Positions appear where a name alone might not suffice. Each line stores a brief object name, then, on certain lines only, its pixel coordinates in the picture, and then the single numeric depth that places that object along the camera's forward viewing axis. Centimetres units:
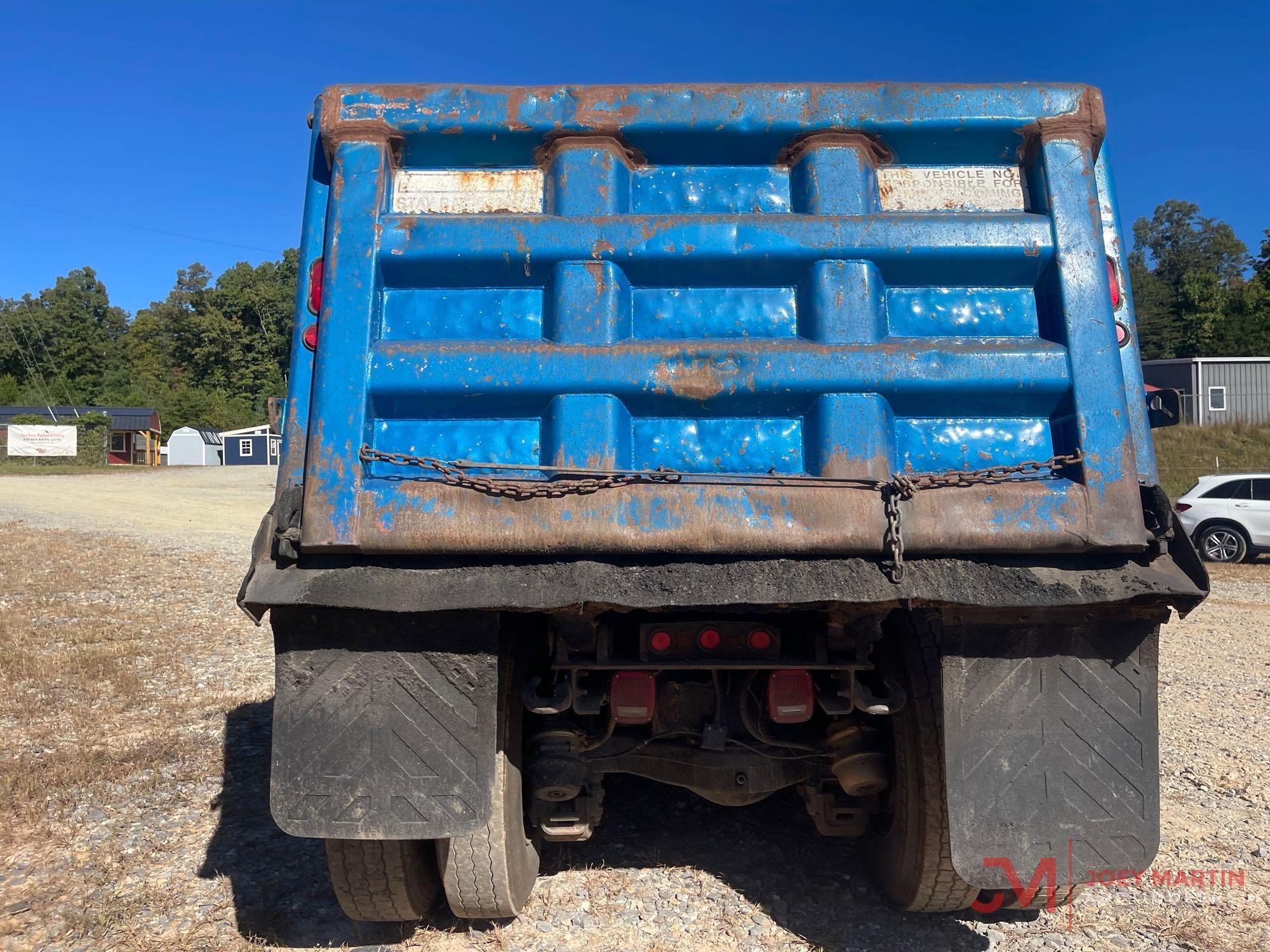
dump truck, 224
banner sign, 4166
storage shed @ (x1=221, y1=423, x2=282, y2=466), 5544
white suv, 1250
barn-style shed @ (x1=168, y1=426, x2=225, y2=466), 5016
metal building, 3183
